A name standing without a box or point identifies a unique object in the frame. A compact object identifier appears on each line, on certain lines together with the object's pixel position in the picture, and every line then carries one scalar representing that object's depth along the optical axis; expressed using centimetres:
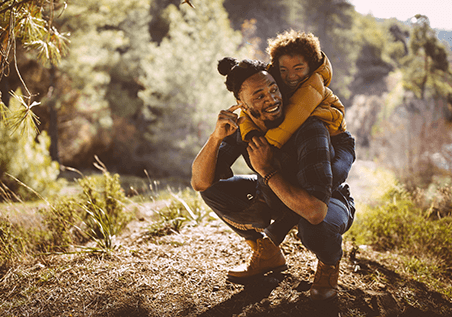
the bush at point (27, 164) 473
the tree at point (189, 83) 807
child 142
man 136
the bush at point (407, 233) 248
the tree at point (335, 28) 1972
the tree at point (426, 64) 984
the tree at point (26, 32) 175
